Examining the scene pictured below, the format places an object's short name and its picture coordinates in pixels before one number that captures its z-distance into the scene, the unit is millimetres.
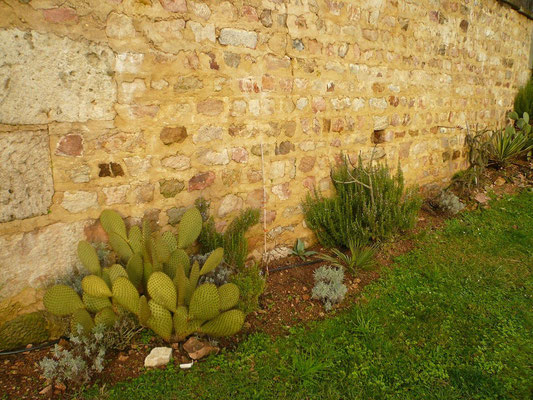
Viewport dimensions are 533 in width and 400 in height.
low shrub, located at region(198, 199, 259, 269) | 2908
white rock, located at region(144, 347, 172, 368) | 2188
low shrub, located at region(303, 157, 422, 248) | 3551
